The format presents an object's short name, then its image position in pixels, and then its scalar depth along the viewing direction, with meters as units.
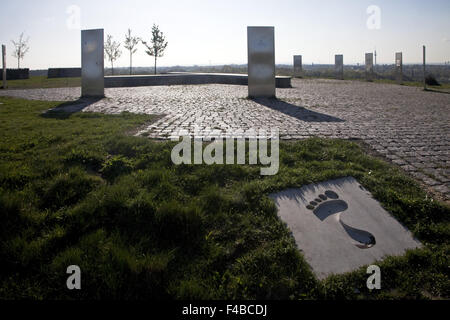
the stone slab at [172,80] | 24.11
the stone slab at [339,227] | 3.01
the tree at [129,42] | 41.81
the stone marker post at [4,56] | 19.90
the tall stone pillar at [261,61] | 14.15
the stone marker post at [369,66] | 29.92
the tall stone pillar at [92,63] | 14.72
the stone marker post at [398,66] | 23.34
